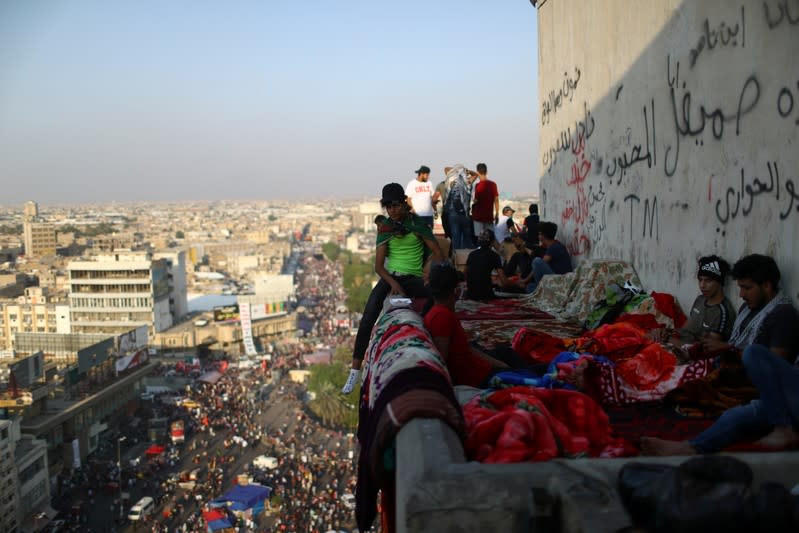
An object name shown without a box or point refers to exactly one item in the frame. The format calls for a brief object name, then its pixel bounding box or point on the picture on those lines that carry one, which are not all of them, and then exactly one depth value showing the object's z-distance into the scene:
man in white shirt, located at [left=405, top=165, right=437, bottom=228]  10.73
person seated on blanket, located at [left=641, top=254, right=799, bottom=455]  2.83
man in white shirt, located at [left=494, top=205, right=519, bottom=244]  12.08
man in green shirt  5.80
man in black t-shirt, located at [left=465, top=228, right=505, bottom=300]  8.04
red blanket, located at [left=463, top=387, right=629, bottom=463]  2.63
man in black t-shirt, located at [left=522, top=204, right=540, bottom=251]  10.38
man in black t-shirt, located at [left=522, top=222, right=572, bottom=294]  8.41
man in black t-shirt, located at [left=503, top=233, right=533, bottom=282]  9.27
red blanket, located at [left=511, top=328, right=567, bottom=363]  4.89
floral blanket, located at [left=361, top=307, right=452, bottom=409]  3.24
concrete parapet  2.09
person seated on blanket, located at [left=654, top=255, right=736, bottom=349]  4.59
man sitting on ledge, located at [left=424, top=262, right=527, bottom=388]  4.03
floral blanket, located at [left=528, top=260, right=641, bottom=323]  6.63
